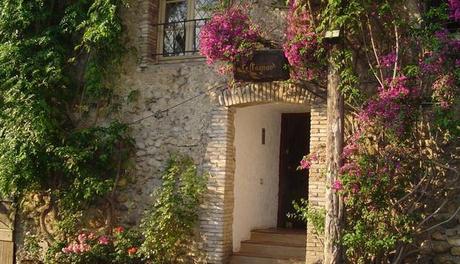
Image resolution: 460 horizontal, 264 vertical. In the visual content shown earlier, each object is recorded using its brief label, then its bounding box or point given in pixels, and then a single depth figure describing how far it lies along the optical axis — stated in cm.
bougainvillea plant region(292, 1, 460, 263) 591
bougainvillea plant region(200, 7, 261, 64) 705
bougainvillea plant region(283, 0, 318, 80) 654
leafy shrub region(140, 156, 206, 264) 739
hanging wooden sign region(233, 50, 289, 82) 707
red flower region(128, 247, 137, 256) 748
